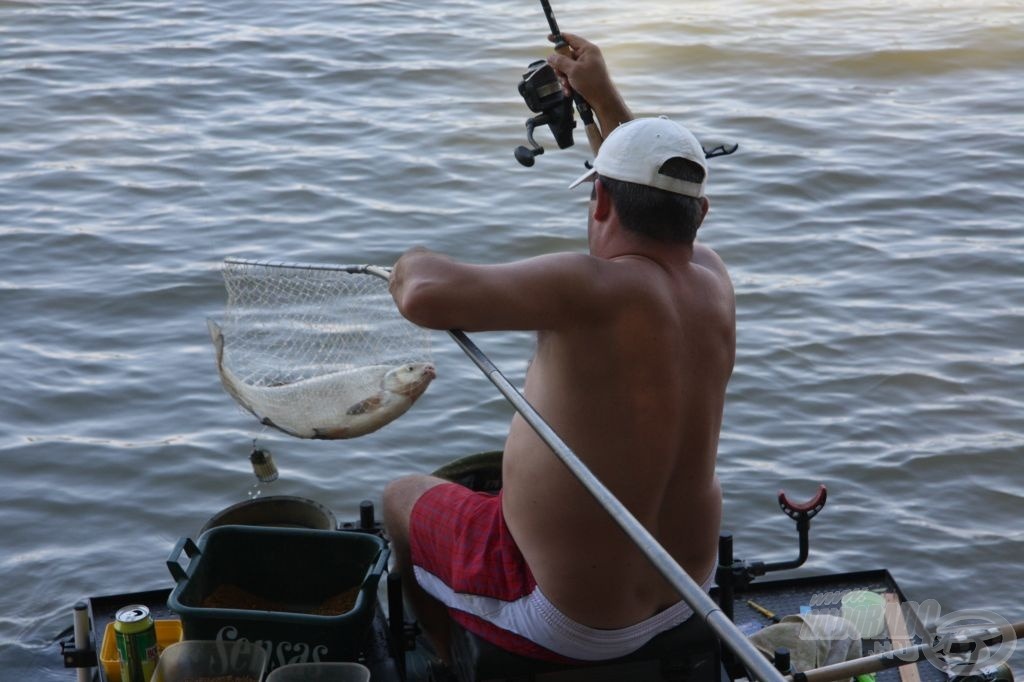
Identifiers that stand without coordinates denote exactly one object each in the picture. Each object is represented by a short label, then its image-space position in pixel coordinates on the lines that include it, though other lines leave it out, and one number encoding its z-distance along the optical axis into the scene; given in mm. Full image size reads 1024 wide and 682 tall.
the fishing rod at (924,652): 5203
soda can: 5930
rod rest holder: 6773
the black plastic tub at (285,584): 5848
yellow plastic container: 6191
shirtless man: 5184
